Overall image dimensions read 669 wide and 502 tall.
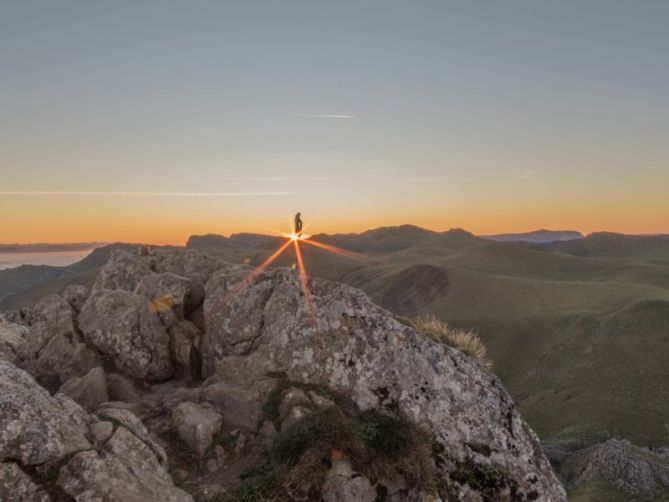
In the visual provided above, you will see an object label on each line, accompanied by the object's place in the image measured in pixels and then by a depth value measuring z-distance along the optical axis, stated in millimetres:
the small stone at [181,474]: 11836
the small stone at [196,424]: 12906
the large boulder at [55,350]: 16422
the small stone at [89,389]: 14234
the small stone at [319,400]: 13953
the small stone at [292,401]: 13805
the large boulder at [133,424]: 11564
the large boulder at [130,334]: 16625
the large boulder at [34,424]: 9602
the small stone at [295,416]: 13261
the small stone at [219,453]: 12734
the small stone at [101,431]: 10836
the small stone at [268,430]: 13352
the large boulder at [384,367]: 13984
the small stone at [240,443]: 13031
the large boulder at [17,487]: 9172
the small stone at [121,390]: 15133
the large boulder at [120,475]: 9633
